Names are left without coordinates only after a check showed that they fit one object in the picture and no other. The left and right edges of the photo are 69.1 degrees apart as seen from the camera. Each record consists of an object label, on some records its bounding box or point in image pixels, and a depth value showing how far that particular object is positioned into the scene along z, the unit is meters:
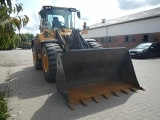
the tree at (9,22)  1.85
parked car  10.21
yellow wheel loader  3.18
